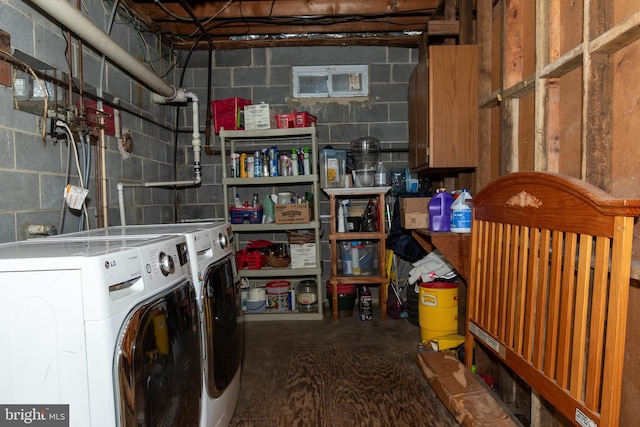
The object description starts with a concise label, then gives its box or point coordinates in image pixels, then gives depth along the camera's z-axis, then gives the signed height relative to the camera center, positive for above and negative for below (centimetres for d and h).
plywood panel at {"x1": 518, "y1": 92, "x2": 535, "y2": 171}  172 +28
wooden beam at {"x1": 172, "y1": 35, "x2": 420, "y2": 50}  340 +134
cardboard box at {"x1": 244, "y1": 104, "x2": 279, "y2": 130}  325 +65
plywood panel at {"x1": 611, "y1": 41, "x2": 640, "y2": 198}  114 +22
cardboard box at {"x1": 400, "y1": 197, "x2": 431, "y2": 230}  280 -13
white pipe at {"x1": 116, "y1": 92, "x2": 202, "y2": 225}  307 +39
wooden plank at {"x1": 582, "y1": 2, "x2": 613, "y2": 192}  121 +28
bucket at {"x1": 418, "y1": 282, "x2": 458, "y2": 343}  252 -73
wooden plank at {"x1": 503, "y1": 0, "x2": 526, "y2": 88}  181 +71
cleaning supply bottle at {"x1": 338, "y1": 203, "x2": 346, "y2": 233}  332 -23
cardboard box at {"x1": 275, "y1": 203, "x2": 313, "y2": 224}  323 -15
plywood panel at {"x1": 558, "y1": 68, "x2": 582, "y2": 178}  141 +26
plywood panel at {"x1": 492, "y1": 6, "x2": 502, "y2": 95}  206 +77
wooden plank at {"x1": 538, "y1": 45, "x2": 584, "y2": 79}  129 +46
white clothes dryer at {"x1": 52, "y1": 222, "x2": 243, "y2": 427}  143 -44
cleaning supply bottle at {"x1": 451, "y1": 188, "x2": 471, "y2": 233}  221 -11
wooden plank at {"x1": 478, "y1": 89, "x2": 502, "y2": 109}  199 +50
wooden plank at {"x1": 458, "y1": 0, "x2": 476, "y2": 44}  248 +109
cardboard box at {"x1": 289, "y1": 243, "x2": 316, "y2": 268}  333 -51
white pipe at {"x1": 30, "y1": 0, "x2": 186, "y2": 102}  170 +79
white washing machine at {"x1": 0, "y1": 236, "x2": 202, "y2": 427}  89 -33
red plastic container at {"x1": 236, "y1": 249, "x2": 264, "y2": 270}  333 -56
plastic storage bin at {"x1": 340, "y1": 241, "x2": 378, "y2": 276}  338 -54
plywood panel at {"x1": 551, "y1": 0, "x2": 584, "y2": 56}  138 +62
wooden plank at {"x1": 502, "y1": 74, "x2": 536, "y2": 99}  162 +47
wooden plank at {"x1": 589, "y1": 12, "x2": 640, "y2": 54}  105 +45
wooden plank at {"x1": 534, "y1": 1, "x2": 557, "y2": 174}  151 +41
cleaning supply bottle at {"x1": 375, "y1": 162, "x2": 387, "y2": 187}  344 +16
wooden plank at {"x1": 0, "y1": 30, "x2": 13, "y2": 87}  161 +53
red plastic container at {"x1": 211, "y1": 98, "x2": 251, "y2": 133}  332 +70
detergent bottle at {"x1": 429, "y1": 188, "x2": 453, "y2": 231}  239 -10
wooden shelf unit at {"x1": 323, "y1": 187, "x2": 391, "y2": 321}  316 -37
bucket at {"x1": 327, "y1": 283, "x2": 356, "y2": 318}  330 -88
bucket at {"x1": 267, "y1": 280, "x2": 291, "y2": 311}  340 -88
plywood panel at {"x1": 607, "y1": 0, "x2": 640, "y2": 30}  112 +54
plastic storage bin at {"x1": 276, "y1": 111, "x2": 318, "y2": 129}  325 +62
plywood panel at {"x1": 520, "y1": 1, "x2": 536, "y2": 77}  172 +70
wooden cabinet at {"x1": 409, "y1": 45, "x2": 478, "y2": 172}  238 +55
